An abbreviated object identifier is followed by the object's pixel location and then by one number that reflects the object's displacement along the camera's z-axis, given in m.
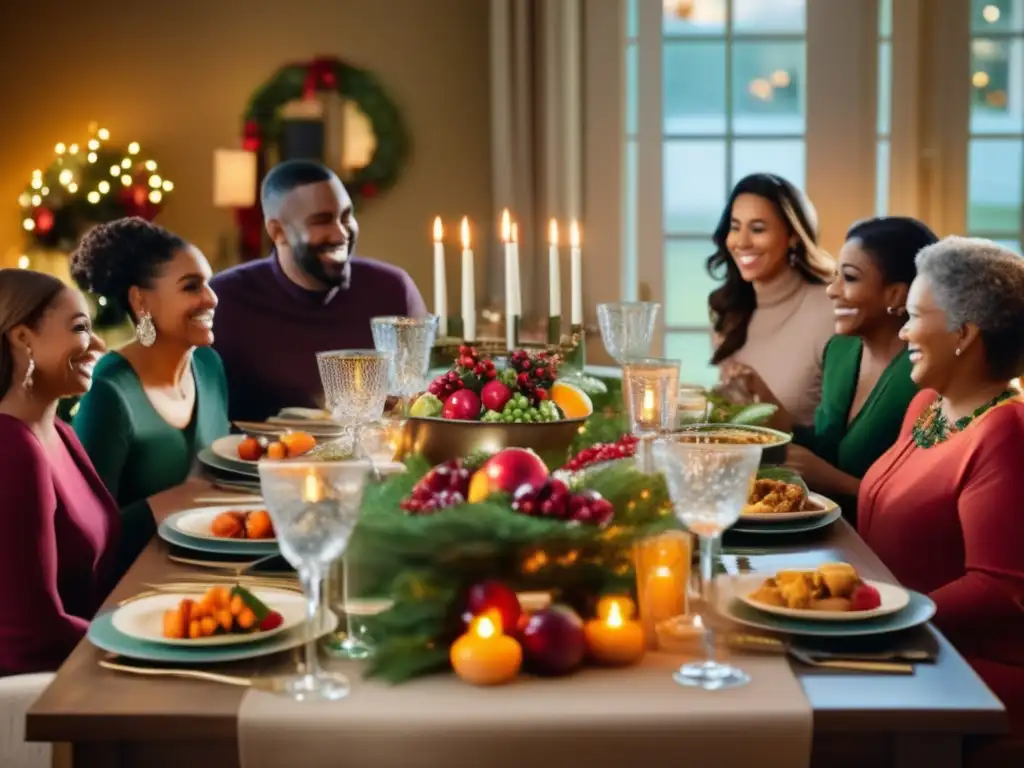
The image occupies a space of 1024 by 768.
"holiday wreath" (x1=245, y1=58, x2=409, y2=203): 5.55
